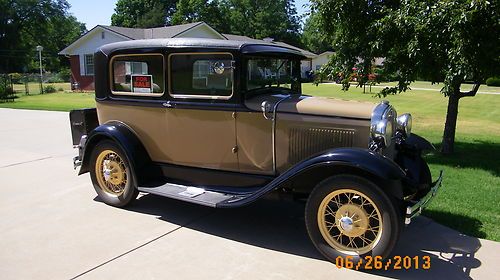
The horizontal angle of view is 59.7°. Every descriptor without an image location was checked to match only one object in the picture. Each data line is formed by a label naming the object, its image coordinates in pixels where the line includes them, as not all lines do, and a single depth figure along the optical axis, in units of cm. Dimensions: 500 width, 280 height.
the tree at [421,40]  570
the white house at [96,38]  3023
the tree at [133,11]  6768
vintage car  360
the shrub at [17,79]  3786
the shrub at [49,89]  3029
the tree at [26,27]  5389
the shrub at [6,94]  2327
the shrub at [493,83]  3644
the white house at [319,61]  5949
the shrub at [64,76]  4887
